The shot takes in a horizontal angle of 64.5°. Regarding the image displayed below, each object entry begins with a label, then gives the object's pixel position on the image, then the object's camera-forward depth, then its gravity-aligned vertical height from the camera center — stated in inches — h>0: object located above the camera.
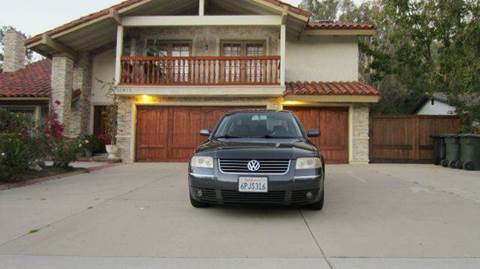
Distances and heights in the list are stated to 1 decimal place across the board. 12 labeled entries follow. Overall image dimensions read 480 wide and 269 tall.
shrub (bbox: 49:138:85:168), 408.5 -15.5
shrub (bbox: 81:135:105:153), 591.2 -10.5
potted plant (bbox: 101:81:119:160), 574.2 +26.9
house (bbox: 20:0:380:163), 538.6 +102.6
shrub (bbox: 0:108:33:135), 351.6 +12.2
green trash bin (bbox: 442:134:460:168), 514.0 -7.8
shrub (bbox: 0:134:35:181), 315.9 -17.3
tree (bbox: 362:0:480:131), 565.9 +158.1
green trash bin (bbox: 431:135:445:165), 548.4 -5.8
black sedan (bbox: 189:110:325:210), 199.8 -17.9
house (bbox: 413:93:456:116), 944.1 +103.0
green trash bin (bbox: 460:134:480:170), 489.1 -9.3
